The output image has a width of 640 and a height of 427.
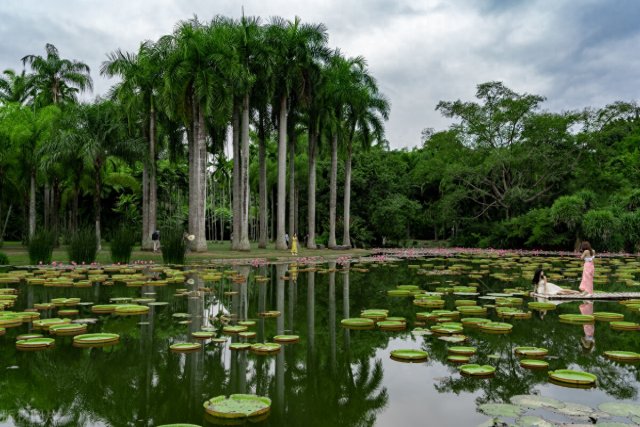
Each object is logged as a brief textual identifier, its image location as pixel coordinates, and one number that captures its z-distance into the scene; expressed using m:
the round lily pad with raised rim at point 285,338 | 6.97
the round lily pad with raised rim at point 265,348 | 6.31
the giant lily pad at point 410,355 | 6.29
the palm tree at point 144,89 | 25.92
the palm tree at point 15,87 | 37.59
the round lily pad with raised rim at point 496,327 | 7.70
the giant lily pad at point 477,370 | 5.49
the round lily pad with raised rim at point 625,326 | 8.09
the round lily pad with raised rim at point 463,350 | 6.28
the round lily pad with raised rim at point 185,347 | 6.41
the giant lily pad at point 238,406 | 4.16
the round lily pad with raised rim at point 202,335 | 7.11
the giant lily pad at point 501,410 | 4.28
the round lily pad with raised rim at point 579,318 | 8.71
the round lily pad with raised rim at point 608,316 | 8.84
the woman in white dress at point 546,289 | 11.73
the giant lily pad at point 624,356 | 6.16
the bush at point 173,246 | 19.41
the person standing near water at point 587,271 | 11.48
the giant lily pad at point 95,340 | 6.70
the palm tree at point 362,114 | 35.16
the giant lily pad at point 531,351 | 6.28
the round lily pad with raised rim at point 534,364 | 5.76
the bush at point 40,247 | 18.98
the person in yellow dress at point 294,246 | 27.24
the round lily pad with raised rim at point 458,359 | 6.01
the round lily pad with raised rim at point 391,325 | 7.97
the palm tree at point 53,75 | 37.03
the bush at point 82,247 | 18.91
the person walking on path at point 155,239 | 25.31
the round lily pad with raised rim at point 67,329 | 7.39
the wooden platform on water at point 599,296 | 11.52
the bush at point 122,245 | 19.58
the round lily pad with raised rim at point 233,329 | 7.50
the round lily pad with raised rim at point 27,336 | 6.82
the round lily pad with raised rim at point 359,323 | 8.18
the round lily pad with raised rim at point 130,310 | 9.04
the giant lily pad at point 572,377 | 5.19
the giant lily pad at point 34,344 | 6.46
